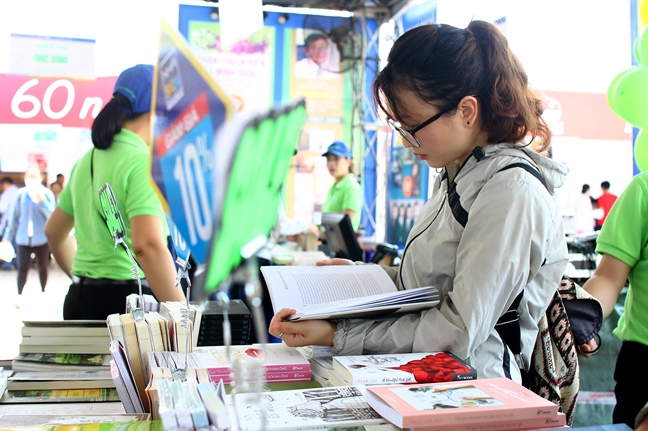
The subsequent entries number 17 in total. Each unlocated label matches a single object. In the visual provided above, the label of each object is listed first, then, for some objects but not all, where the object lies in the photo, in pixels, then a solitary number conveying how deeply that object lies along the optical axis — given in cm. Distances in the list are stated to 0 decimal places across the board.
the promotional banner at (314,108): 637
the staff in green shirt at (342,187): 458
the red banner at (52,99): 482
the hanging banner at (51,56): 487
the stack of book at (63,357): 113
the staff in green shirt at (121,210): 165
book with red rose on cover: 93
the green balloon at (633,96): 258
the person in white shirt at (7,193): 493
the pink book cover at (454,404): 75
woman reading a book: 102
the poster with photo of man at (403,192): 582
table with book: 75
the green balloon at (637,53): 259
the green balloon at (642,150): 258
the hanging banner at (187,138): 54
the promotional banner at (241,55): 597
